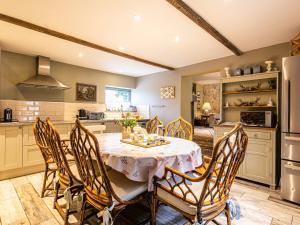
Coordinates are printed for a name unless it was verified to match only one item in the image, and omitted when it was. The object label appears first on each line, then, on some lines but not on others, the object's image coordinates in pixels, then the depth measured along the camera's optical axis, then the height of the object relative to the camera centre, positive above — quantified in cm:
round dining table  147 -43
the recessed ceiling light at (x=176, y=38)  275 +123
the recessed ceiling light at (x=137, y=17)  215 +122
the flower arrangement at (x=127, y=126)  225 -19
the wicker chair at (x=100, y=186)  126 -65
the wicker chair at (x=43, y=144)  210 -42
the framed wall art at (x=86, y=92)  448 +53
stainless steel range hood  351 +71
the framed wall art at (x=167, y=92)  477 +58
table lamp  956 +32
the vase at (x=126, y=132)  225 -27
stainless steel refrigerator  222 -23
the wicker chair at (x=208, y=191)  115 -64
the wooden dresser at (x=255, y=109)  272 +4
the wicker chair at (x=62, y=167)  158 -55
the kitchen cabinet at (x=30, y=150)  305 -72
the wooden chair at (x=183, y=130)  277 -31
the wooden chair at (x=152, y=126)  321 -26
